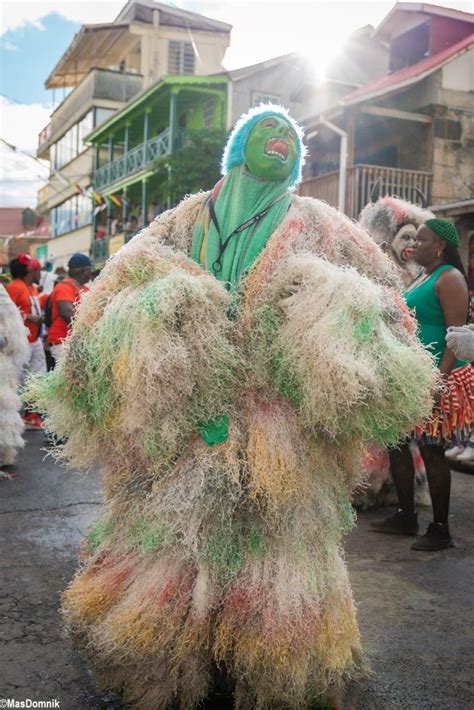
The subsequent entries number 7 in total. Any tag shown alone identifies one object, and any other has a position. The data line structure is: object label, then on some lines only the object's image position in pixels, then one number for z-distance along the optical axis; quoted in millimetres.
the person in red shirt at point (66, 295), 7477
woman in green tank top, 4250
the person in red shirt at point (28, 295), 8594
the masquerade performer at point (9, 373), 6535
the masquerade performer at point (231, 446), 2291
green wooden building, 23359
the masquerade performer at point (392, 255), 5285
